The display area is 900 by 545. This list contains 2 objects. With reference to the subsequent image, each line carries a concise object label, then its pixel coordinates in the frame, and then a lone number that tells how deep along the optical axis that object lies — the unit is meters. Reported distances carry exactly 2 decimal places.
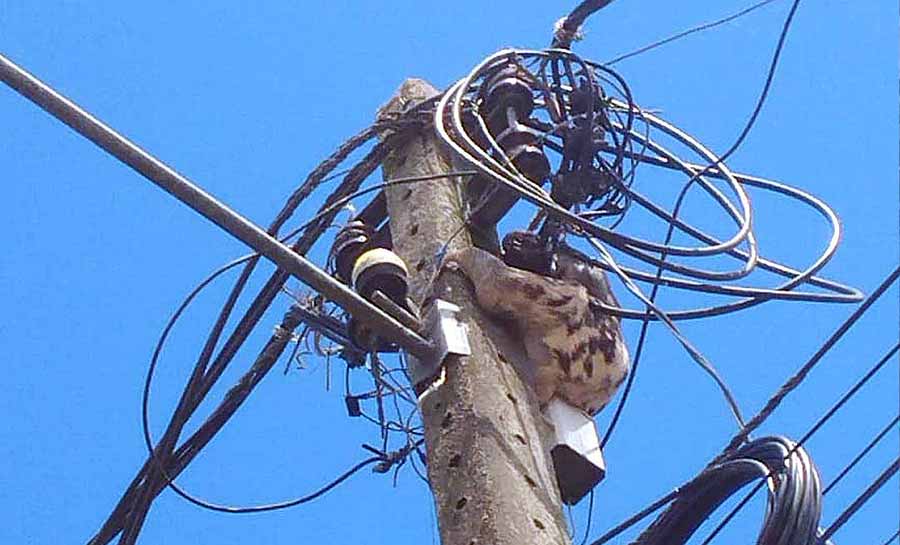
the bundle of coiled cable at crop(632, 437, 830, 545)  7.63
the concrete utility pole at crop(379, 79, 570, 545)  7.20
